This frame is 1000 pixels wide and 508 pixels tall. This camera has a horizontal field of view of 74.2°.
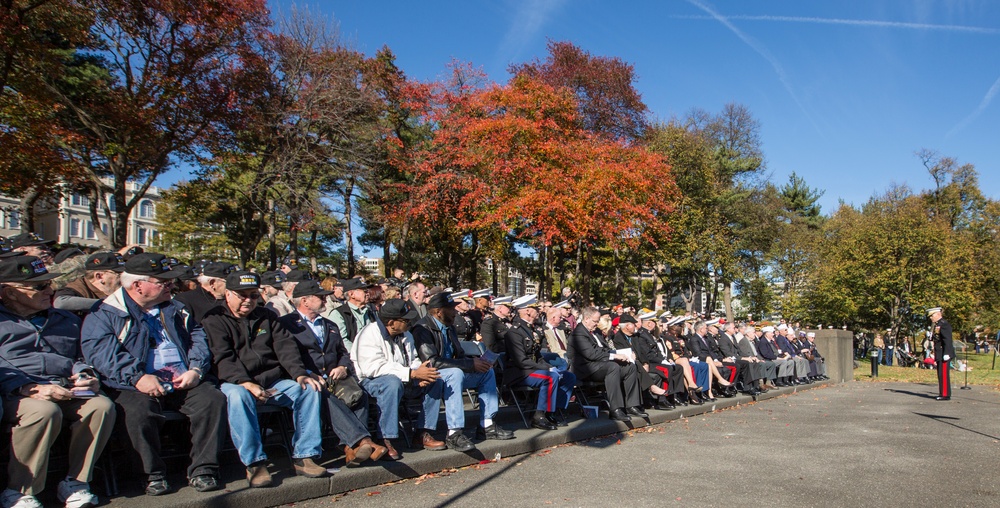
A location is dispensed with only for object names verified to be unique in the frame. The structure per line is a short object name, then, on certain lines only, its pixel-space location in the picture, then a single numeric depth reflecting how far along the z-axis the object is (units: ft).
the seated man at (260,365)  17.16
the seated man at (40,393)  13.26
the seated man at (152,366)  15.04
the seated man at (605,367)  30.07
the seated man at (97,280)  18.97
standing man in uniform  45.09
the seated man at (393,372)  19.44
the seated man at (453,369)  21.40
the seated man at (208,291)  19.35
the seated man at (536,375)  26.55
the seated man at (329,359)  18.22
